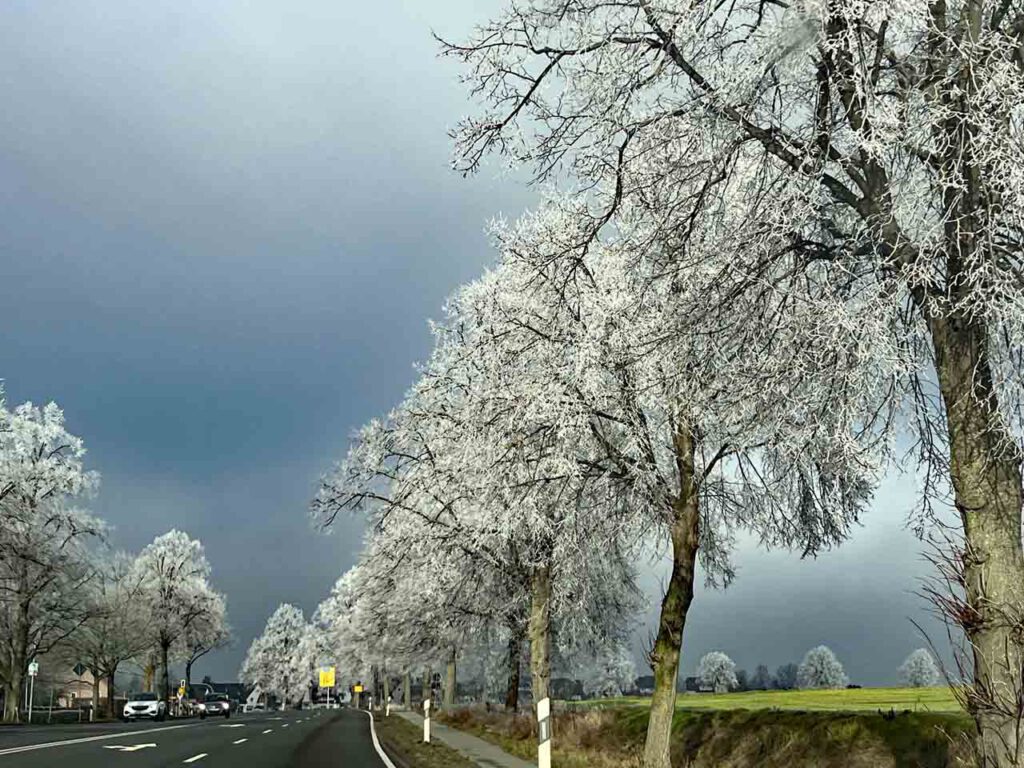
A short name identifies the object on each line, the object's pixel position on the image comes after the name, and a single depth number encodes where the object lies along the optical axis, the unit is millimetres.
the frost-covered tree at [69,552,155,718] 60903
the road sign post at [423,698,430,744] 25312
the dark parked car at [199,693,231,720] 67188
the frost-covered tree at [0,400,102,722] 45656
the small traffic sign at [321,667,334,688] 82625
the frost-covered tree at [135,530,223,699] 74500
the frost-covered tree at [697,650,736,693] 117000
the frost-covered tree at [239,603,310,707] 141625
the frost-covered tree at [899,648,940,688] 100000
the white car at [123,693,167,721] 52750
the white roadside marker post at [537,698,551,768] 11438
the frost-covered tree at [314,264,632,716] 15562
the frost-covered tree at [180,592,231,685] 80500
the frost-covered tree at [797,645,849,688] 115625
